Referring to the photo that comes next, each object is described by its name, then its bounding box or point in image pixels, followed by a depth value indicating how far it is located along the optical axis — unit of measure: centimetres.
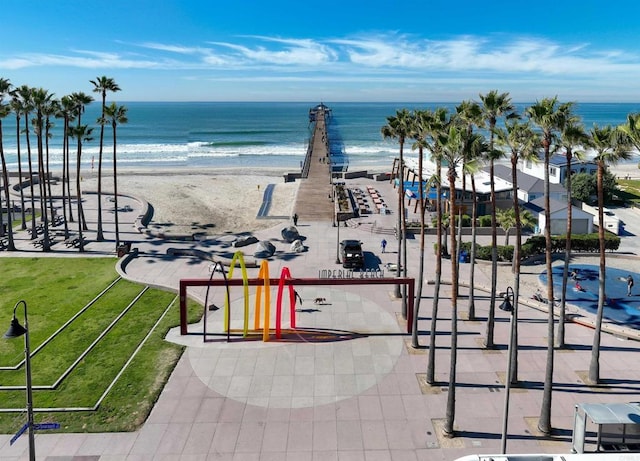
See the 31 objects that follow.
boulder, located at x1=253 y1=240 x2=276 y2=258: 3916
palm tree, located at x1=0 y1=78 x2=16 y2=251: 3728
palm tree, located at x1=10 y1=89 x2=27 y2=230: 3931
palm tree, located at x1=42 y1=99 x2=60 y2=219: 4047
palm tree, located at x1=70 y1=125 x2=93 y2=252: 4050
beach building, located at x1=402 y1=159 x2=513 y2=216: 4884
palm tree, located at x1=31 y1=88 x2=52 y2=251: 3938
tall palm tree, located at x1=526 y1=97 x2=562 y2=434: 1722
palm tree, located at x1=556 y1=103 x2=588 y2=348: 1728
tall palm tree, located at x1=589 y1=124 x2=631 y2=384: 1730
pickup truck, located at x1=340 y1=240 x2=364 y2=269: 3622
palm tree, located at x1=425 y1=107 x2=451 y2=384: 1748
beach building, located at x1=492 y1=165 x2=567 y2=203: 4971
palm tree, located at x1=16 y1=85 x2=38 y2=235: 3938
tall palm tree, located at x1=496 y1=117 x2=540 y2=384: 1786
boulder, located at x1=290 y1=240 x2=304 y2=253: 4025
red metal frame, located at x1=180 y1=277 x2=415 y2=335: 2448
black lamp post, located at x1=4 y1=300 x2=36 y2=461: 1284
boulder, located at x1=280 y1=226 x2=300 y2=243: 4269
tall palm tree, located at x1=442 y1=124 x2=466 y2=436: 1659
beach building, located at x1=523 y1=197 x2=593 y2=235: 4206
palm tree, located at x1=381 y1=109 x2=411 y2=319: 2453
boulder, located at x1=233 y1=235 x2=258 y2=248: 4206
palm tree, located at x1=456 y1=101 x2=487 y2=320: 1673
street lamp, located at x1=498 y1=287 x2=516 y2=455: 1500
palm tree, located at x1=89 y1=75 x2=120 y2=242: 3884
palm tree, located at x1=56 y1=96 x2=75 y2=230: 4044
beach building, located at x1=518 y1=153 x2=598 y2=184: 6109
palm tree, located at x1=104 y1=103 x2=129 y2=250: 3831
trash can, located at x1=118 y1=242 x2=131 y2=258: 3856
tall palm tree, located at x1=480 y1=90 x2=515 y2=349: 2033
